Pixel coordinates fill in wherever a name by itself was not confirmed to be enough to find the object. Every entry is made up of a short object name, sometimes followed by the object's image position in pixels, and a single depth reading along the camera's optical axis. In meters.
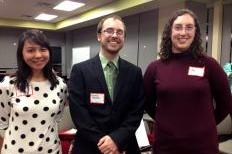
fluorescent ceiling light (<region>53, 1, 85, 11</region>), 6.81
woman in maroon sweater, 1.53
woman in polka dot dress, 1.51
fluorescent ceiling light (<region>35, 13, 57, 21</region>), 8.50
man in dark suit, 1.51
